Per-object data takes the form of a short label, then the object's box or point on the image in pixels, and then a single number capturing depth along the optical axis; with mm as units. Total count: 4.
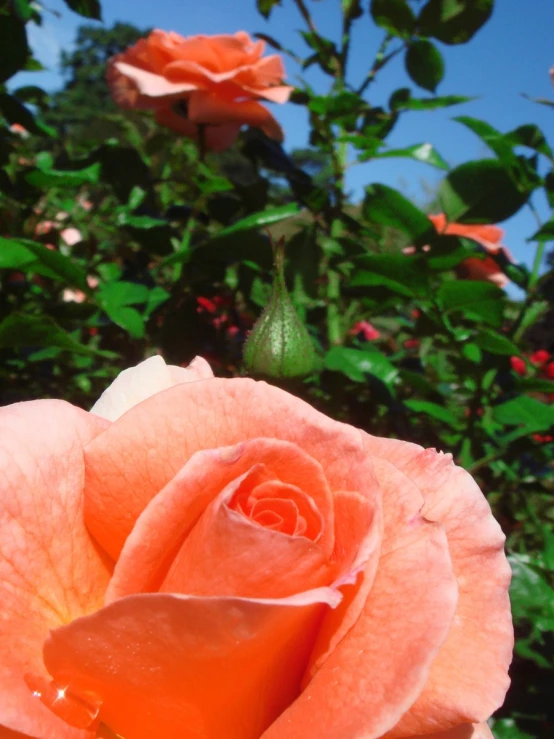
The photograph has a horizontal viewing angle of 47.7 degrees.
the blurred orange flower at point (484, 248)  298
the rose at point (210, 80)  275
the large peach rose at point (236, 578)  76
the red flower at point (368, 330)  422
